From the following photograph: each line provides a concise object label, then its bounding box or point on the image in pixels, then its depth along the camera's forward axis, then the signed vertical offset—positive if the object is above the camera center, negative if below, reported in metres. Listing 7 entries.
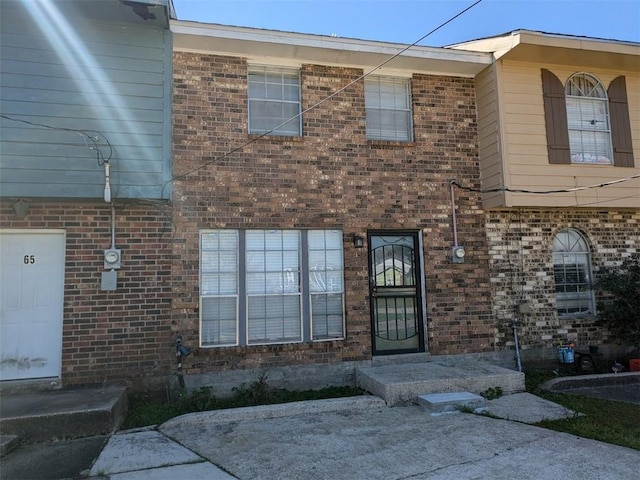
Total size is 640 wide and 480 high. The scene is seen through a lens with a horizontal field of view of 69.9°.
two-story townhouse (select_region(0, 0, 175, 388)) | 6.01 +1.35
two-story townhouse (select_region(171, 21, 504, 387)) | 6.68 +1.37
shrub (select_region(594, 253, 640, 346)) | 7.67 -0.32
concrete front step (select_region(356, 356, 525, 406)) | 6.00 -1.21
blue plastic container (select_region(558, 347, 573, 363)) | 7.50 -1.13
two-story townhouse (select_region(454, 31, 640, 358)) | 7.56 +1.90
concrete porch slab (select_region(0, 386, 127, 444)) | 4.74 -1.23
